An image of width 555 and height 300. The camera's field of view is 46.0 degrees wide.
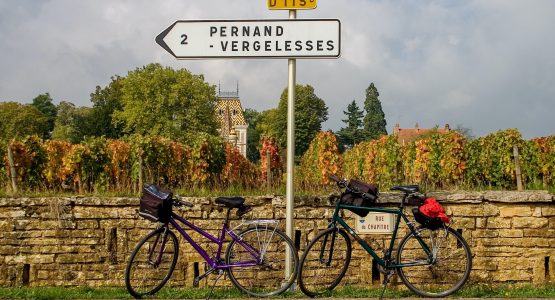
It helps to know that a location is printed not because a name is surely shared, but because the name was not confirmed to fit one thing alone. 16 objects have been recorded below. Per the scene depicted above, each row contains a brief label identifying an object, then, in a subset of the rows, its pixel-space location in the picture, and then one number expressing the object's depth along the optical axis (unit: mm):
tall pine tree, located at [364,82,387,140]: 75000
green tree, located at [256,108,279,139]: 61484
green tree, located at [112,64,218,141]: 53188
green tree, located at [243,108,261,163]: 87675
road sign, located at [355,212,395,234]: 7961
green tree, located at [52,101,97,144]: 57500
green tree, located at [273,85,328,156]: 58594
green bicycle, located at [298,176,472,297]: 6352
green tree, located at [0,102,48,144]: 58375
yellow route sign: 6652
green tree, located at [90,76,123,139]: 57603
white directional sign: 6637
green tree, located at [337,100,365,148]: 70562
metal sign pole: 6621
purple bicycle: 6281
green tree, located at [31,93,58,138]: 73000
